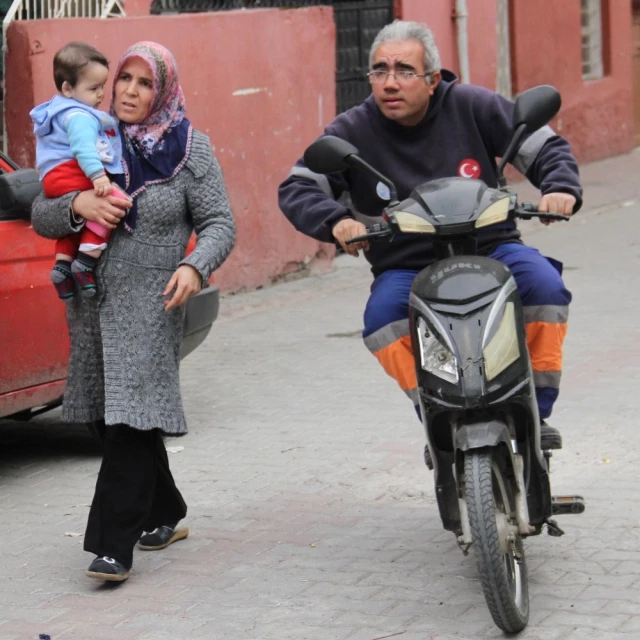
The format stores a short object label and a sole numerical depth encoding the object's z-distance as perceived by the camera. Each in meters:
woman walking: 8.47
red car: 10.83
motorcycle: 7.13
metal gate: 23.39
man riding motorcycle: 7.91
